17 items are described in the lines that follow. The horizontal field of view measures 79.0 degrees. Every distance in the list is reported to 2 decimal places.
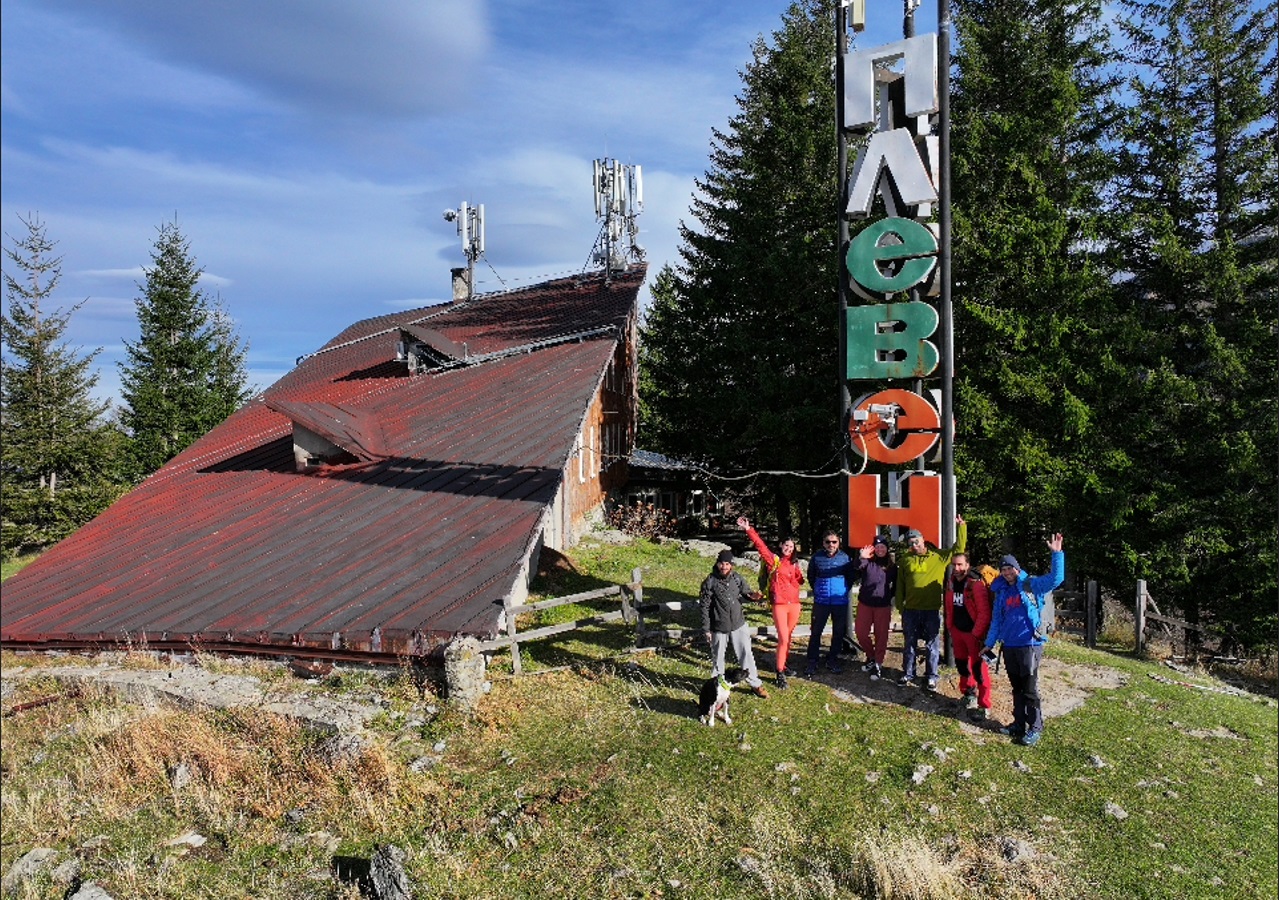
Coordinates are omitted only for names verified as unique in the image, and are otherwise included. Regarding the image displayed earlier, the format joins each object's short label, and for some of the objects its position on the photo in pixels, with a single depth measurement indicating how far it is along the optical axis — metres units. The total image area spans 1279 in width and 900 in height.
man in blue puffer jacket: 10.84
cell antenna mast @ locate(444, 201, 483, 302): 28.84
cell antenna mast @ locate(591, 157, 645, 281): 26.27
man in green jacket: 10.27
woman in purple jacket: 10.76
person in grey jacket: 9.69
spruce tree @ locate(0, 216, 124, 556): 14.32
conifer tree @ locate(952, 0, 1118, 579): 19.72
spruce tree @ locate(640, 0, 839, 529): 24.39
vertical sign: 11.55
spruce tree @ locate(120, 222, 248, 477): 31.83
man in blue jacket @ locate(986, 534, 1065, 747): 8.73
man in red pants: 9.51
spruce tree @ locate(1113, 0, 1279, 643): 18.36
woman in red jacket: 10.49
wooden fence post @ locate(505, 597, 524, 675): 10.70
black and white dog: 9.36
